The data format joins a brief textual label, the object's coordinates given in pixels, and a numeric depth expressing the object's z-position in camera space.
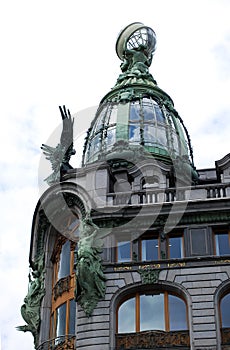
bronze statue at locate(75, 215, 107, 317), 29.52
